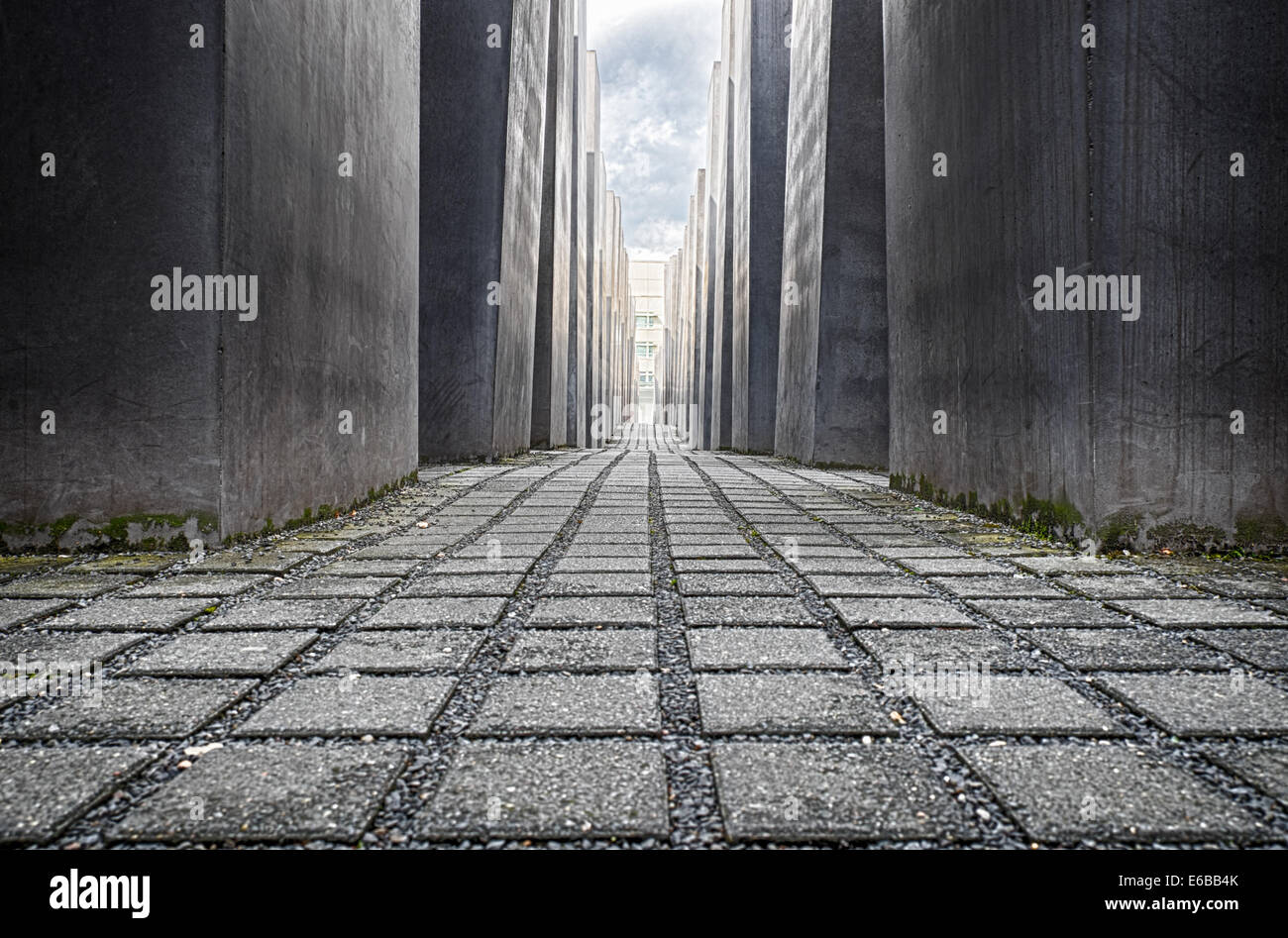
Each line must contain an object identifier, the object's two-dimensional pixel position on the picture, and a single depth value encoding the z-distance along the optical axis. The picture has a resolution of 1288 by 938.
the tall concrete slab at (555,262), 12.60
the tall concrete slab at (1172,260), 3.24
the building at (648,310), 57.69
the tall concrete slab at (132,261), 3.17
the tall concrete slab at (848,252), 8.38
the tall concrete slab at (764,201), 13.01
